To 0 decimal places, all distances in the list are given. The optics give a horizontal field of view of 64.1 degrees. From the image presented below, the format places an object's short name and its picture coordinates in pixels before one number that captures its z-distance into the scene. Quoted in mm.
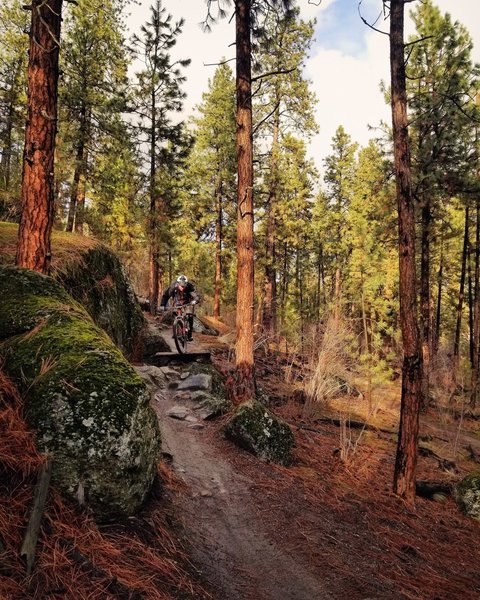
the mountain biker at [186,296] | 10969
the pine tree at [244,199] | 8148
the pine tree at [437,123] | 14133
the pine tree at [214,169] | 24109
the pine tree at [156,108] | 20766
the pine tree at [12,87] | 14219
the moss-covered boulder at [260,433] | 6035
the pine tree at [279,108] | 19797
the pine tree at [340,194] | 29594
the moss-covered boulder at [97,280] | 7328
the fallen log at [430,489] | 6879
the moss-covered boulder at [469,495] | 6291
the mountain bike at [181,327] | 10461
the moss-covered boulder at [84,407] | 2688
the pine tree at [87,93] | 16766
